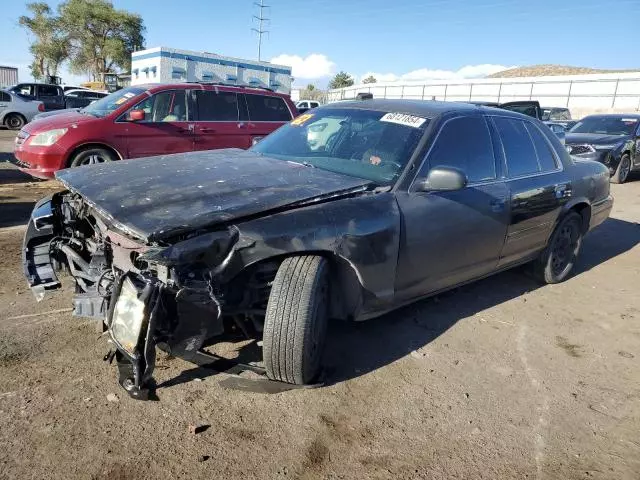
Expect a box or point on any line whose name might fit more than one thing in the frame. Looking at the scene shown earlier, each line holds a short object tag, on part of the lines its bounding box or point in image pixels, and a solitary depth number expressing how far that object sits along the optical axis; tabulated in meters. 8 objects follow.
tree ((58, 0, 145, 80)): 46.72
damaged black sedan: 2.46
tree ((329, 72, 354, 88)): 80.81
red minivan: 7.13
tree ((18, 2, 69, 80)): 48.91
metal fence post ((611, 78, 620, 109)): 32.36
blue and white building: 19.22
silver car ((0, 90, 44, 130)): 17.50
